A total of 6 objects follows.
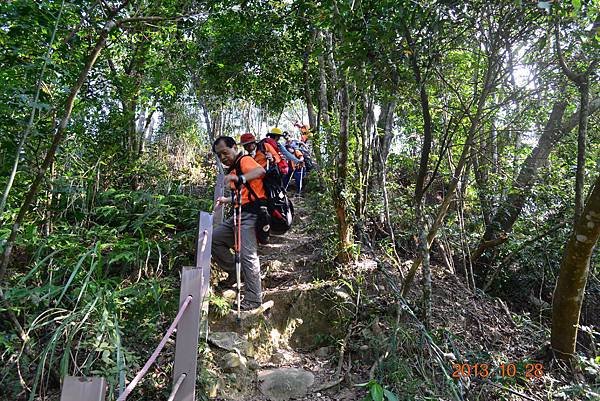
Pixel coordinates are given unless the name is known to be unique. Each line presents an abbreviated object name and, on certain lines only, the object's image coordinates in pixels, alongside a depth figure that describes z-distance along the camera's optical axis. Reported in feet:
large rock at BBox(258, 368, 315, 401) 11.82
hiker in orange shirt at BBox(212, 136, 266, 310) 13.76
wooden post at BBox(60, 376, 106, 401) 4.51
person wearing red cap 18.92
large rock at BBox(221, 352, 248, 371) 11.52
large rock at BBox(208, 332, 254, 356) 11.98
